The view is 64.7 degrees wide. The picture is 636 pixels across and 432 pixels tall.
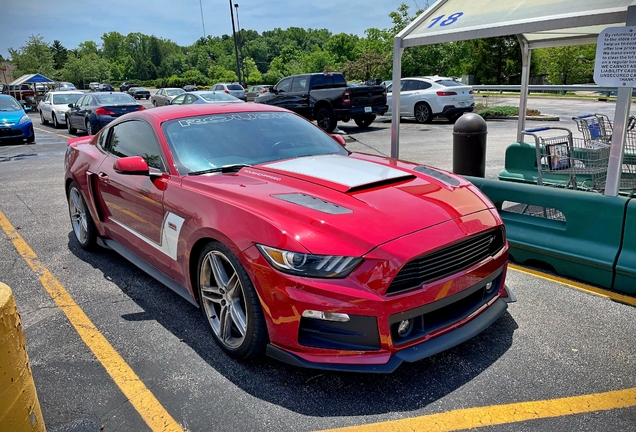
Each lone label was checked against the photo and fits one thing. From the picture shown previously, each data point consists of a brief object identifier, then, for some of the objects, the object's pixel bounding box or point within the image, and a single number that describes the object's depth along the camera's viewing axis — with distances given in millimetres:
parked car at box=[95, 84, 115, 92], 56125
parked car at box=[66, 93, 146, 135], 15320
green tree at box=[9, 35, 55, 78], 73062
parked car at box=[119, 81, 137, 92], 67225
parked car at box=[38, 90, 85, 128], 20750
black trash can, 6461
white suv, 18203
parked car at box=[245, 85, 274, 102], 33062
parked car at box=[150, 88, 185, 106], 31836
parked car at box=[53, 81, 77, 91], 41612
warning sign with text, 3941
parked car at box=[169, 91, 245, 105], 18297
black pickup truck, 16594
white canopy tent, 4125
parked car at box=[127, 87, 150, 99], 52781
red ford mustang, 2670
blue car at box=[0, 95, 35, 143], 15258
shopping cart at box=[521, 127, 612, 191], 5309
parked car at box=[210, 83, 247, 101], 33638
